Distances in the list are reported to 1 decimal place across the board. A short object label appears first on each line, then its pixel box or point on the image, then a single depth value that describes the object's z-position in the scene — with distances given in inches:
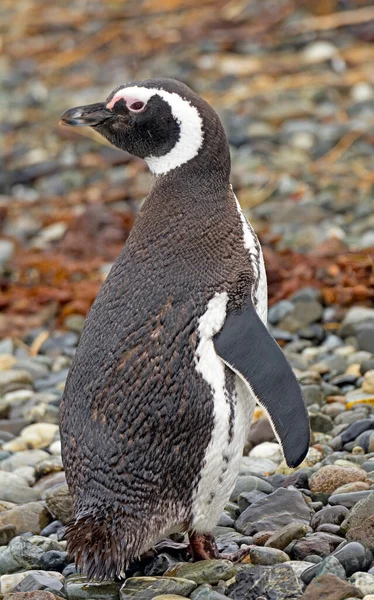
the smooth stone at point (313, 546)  263.4
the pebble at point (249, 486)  313.0
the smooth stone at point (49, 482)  340.2
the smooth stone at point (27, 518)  310.7
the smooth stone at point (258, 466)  327.9
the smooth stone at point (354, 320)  449.4
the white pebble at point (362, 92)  740.0
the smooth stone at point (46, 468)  357.1
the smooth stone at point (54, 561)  280.1
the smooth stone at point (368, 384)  378.0
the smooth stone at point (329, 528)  275.6
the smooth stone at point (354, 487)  292.5
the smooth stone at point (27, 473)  354.6
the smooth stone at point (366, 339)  431.8
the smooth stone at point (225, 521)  301.7
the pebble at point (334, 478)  299.7
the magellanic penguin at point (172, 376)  259.4
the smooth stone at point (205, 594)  247.1
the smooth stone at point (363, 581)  240.2
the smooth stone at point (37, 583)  263.3
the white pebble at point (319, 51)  800.3
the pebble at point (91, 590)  259.3
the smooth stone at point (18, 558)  280.8
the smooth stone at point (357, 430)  336.2
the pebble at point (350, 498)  286.7
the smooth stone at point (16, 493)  336.8
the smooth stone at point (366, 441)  327.0
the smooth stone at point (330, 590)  235.6
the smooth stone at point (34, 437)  388.8
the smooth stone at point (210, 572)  258.5
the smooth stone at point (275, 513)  287.6
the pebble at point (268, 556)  262.7
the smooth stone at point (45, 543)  290.8
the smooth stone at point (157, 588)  253.0
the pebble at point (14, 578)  266.8
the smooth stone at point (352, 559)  251.3
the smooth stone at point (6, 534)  301.4
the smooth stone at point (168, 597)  248.7
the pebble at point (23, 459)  367.9
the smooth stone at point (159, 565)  272.2
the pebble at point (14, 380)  448.1
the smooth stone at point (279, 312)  473.1
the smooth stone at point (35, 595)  250.6
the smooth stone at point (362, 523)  260.7
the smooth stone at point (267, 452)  344.2
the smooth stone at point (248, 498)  305.4
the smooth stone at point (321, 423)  352.8
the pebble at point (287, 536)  270.7
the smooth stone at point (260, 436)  358.0
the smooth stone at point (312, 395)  378.3
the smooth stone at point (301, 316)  466.0
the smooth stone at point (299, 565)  253.0
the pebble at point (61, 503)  308.5
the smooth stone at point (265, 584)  246.1
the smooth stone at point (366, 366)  402.0
